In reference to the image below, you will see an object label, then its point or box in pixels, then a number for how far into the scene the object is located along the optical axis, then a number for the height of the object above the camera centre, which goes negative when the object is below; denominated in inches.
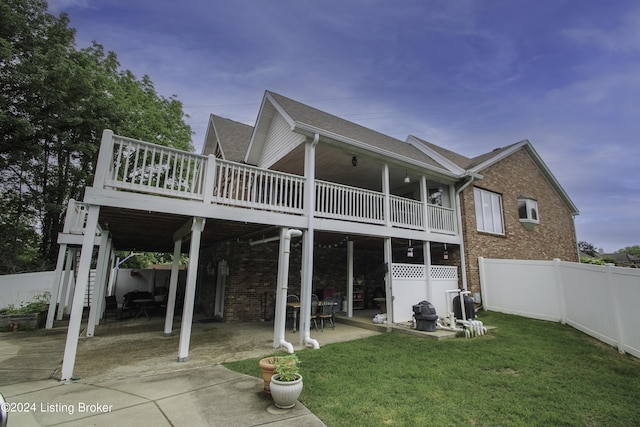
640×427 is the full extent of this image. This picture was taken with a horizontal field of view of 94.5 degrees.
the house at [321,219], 245.3 +53.6
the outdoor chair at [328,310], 358.6 -49.1
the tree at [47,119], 501.4 +273.2
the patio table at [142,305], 432.1 -63.5
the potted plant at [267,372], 164.2 -57.3
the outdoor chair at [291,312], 346.6 -54.9
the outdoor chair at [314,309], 360.1 -49.6
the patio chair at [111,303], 455.8 -61.8
